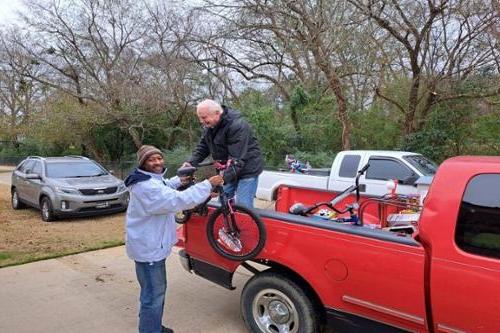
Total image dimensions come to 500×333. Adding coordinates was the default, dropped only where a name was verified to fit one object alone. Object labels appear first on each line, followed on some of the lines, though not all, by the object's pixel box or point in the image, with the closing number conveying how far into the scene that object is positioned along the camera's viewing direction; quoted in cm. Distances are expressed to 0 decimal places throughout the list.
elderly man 444
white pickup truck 926
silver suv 1028
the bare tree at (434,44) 1291
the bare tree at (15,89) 2867
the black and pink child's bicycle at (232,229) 383
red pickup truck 277
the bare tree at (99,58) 2198
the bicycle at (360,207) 422
